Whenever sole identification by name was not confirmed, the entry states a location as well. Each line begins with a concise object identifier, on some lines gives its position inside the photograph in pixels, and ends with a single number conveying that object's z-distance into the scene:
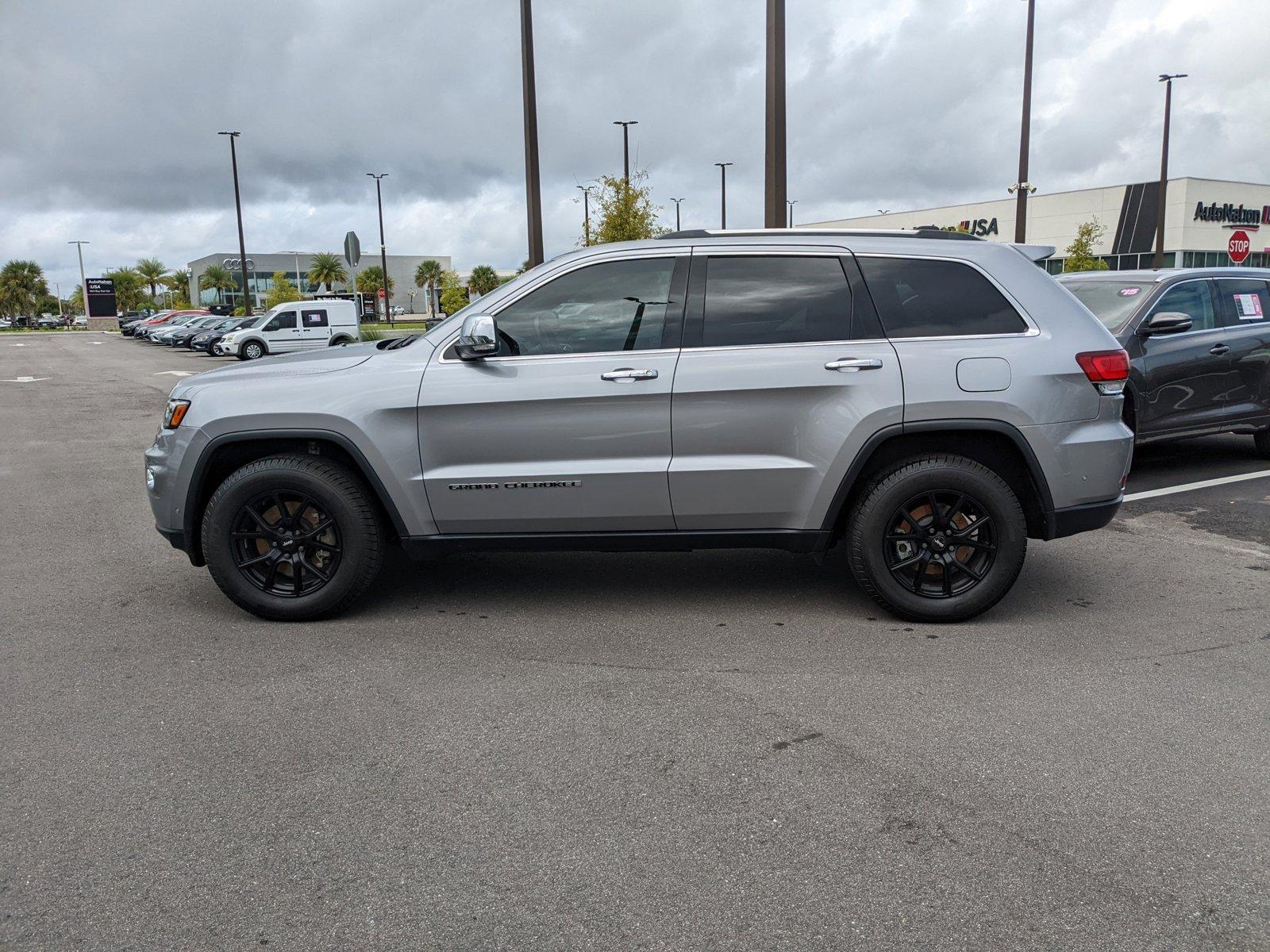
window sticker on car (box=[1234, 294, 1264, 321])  9.18
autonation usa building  49.28
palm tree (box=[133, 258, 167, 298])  127.12
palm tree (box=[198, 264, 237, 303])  104.56
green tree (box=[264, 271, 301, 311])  64.25
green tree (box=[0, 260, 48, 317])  108.69
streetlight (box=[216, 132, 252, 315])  49.22
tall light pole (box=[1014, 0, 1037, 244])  22.55
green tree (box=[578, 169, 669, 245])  27.89
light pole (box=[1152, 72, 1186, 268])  32.50
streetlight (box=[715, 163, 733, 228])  57.00
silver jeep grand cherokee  4.82
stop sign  18.72
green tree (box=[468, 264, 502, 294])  94.12
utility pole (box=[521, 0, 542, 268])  15.23
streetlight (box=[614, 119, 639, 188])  39.76
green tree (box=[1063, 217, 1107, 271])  43.44
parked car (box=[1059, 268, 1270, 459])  8.45
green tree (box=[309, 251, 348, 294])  98.25
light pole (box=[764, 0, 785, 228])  11.16
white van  32.25
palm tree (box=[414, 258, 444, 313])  103.75
